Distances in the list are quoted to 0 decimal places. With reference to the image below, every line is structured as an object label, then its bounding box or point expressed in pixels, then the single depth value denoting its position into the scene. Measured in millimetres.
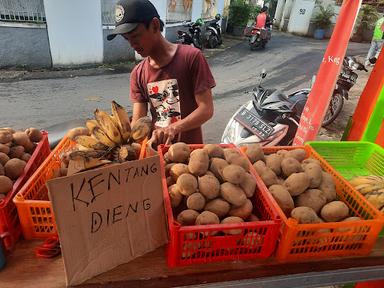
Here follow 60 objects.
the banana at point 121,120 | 1646
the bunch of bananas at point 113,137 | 1521
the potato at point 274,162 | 1804
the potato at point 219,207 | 1452
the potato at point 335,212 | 1515
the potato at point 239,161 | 1670
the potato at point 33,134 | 1917
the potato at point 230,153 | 1727
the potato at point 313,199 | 1578
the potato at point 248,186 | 1549
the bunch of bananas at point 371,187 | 1664
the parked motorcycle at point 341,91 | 5816
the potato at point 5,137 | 1734
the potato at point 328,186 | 1653
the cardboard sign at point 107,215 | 1141
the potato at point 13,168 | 1572
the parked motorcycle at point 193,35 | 10164
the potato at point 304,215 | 1435
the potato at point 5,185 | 1438
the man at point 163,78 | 2010
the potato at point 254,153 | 1885
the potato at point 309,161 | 1819
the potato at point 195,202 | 1444
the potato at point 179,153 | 1730
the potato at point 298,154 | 1907
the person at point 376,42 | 10148
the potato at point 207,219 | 1356
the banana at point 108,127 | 1604
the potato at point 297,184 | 1615
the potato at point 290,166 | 1740
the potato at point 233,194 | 1468
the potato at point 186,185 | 1473
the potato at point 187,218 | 1397
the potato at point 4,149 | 1667
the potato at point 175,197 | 1497
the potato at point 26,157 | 1744
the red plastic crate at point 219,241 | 1293
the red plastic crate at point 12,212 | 1338
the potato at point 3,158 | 1607
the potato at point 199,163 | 1567
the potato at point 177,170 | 1596
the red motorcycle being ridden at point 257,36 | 12438
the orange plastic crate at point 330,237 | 1383
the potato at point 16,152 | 1721
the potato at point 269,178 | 1672
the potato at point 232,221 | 1337
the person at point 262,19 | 13218
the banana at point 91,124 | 1663
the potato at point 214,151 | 1727
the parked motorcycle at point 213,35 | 12000
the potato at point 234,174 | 1505
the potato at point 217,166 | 1597
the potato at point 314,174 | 1667
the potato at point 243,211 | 1468
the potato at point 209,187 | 1489
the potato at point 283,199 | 1534
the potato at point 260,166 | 1743
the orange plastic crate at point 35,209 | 1374
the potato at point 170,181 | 1628
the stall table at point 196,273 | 1283
